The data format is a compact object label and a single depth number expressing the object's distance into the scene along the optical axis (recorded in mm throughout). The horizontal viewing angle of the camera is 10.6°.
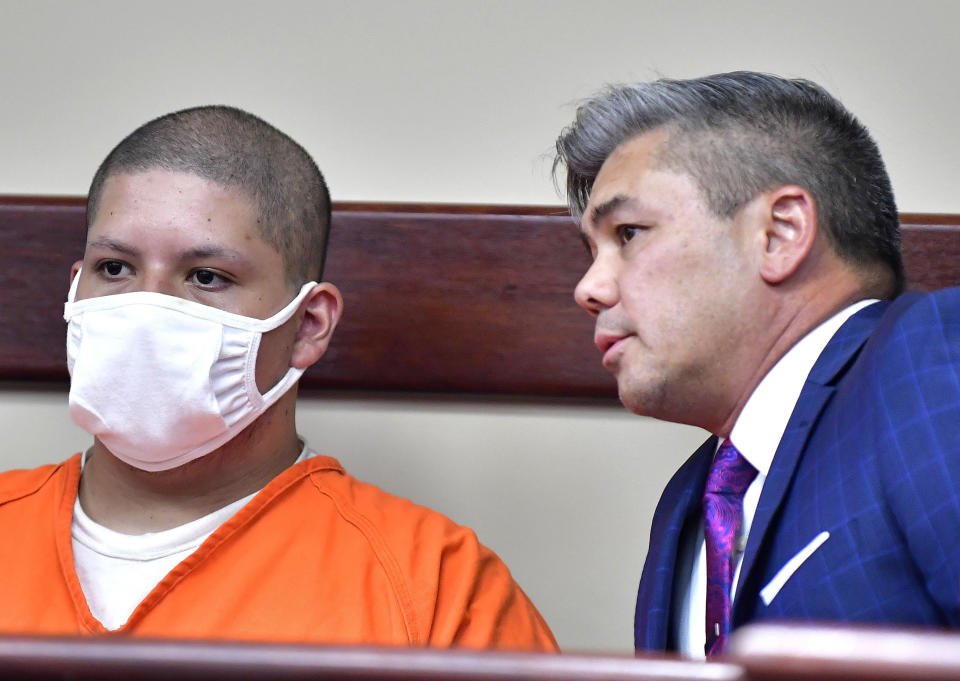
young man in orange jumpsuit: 3471
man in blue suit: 3276
